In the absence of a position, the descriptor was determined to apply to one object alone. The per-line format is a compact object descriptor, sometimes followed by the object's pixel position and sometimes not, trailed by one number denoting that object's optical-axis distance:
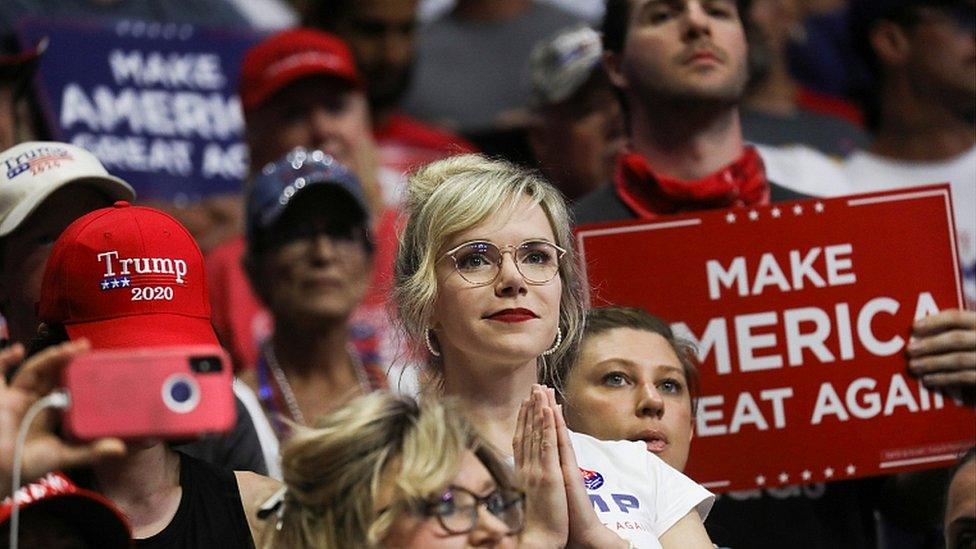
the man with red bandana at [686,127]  10.41
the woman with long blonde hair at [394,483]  6.63
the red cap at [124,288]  7.66
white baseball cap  9.05
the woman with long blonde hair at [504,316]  7.97
